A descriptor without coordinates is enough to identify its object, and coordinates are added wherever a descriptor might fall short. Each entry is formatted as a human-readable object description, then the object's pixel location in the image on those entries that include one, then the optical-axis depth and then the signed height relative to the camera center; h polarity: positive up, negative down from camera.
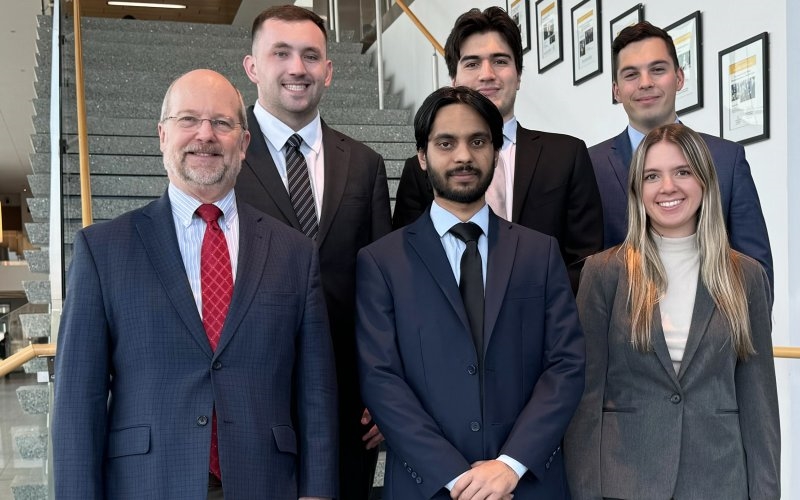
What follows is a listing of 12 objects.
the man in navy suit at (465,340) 1.86 -0.24
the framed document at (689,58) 3.85 +0.77
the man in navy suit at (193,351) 1.70 -0.23
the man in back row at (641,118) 2.43 +0.34
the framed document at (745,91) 3.46 +0.56
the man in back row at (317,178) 2.21 +0.15
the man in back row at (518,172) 2.30 +0.16
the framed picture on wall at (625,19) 4.30 +1.07
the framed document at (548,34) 5.20 +1.21
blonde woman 1.99 -0.31
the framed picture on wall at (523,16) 5.59 +1.41
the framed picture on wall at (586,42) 4.72 +1.05
